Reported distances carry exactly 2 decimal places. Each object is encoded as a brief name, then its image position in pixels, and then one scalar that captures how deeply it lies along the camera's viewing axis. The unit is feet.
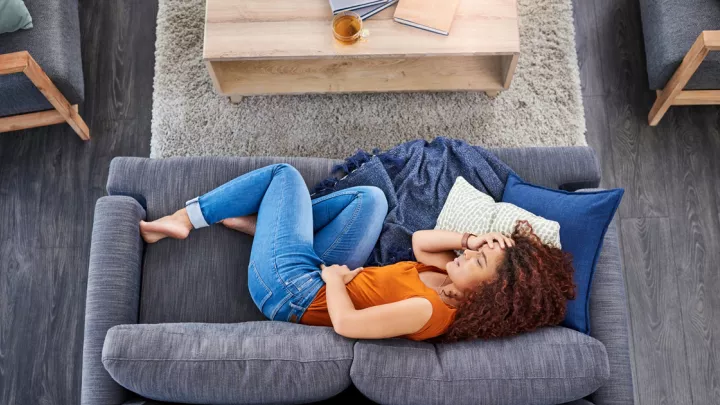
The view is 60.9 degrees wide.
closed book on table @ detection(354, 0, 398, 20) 7.42
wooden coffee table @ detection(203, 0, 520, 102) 7.38
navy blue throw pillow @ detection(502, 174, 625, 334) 5.84
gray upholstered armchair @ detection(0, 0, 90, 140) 7.45
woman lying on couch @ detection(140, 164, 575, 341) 5.42
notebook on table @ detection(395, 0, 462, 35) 7.37
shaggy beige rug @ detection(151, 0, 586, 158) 8.65
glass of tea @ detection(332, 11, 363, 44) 7.32
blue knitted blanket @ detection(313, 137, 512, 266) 6.61
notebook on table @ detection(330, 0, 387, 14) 7.38
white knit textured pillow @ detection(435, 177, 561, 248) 5.81
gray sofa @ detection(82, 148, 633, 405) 5.21
